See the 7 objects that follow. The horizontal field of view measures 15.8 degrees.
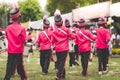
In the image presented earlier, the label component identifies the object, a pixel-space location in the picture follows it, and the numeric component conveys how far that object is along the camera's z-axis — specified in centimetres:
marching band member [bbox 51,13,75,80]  1346
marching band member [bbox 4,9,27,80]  1157
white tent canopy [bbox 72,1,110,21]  2767
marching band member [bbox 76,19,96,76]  1524
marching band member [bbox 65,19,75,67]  1817
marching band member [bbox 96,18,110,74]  1559
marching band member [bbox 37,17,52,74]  1614
